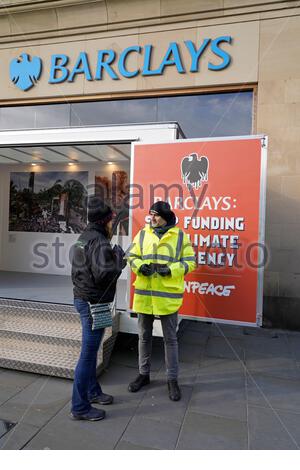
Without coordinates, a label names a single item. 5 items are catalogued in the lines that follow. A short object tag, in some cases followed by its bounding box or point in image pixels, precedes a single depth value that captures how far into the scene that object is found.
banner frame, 3.25
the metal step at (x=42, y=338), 3.49
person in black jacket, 2.59
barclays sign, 5.89
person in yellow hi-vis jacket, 3.03
